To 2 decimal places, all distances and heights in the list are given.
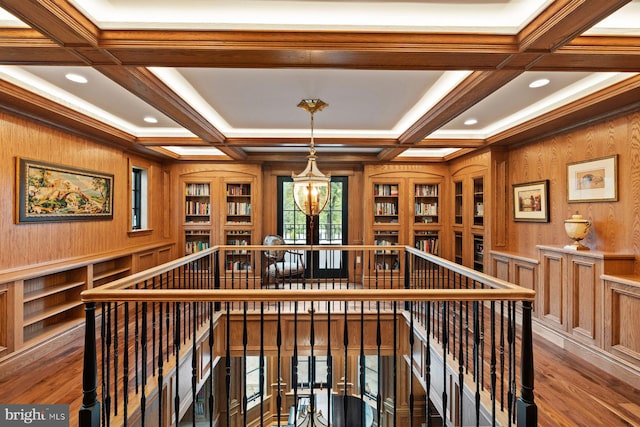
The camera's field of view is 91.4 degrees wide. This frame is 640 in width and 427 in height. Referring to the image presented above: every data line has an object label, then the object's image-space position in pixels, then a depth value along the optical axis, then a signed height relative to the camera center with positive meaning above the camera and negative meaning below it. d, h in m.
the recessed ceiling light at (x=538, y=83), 2.97 +1.26
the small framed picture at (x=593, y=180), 3.32 +0.37
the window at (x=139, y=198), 5.73 +0.28
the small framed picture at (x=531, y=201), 4.23 +0.16
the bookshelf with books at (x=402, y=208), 6.29 +0.10
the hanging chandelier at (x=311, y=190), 3.24 +0.24
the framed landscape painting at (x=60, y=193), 3.40 +0.25
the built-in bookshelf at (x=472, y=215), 5.39 -0.04
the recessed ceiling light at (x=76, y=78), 2.82 +1.25
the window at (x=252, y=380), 6.60 -3.67
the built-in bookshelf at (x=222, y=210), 6.20 +0.06
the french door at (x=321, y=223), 6.61 -0.22
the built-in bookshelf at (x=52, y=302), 3.41 -1.07
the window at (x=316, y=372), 6.88 -3.66
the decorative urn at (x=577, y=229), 3.49 -0.18
